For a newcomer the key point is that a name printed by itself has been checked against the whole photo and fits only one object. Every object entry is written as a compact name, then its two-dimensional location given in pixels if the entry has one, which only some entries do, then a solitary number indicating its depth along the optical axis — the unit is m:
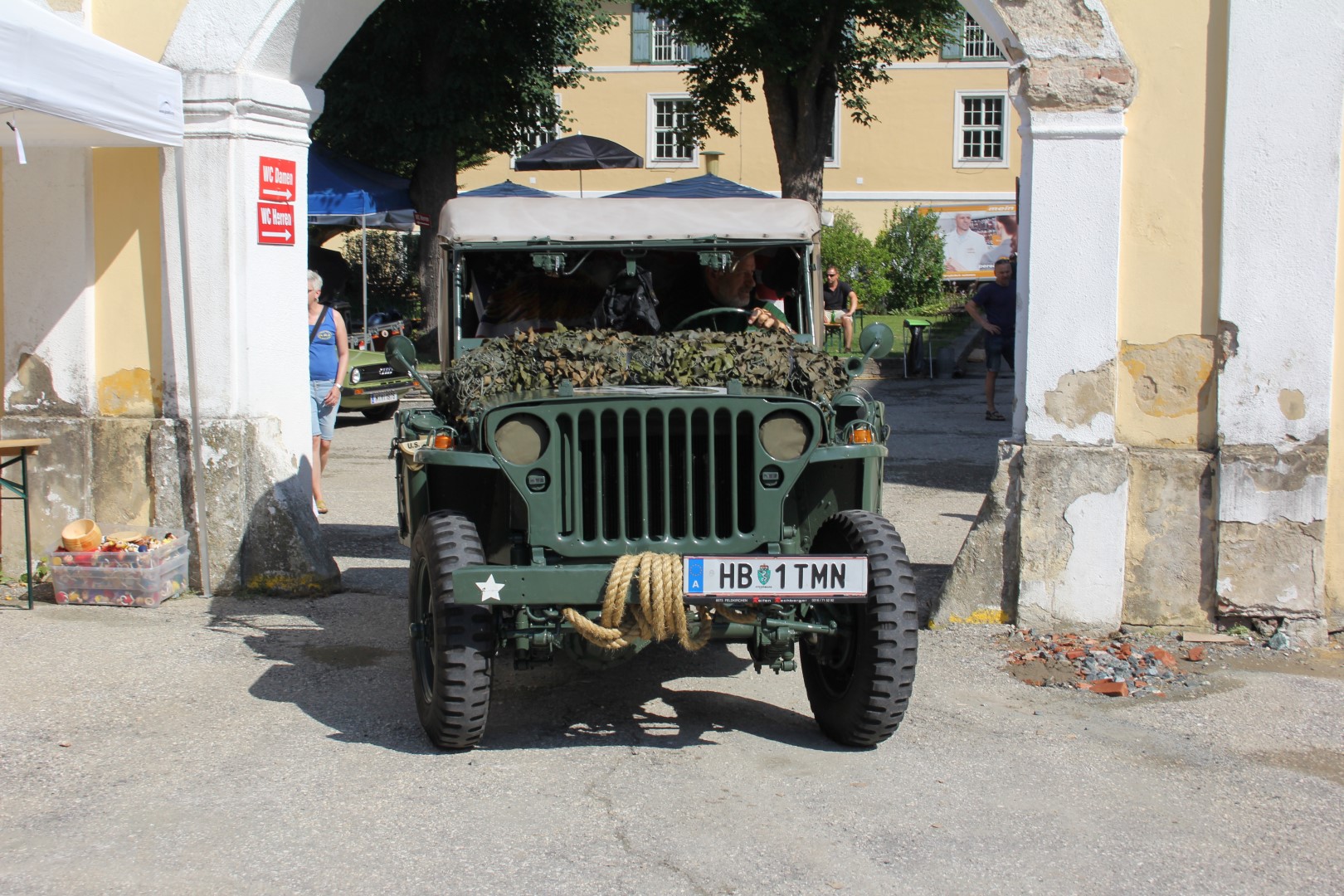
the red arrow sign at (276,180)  7.20
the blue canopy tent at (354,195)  18.80
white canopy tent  5.63
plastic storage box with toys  6.90
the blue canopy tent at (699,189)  17.90
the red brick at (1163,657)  6.00
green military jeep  4.40
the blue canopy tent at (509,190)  18.06
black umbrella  21.23
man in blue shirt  13.81
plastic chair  18.33
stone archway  6.29
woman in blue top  9.01
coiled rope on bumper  4.36
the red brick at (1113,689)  5.66
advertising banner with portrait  31.39
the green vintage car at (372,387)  14.30
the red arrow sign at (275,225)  7.21
